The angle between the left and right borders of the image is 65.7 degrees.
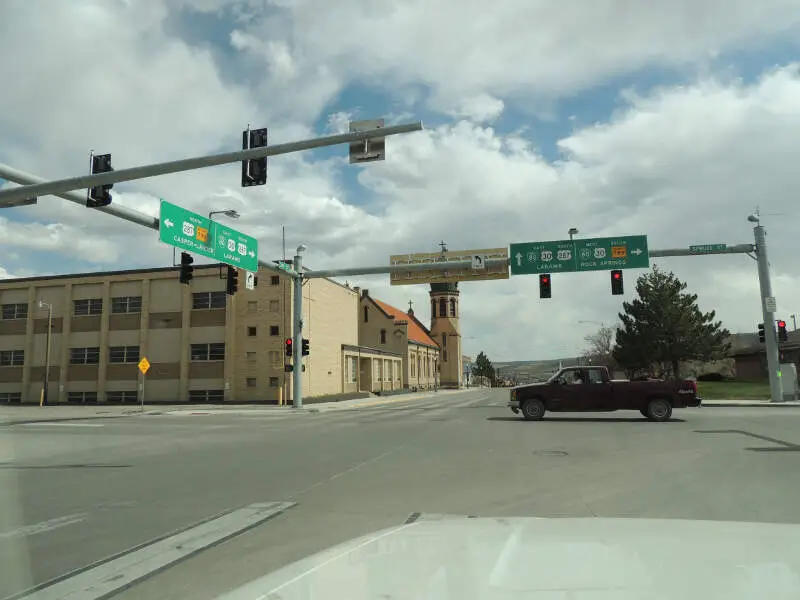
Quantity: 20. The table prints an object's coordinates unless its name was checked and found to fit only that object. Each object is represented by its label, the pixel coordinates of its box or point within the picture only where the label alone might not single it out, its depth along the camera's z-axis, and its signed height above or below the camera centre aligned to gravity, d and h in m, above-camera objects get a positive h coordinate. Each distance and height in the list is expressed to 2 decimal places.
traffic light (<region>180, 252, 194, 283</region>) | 22.02 +3.80
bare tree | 90.52 +3.37
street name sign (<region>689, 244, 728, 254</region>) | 26.70 +5.05
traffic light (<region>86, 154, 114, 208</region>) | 14.04 +4.32
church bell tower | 111.19 +6.74
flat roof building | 44.09 +2.78
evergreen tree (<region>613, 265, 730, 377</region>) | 50.59 +2.99
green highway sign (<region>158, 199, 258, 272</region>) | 19.97 +4.90
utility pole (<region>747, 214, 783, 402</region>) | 29.45 +2.45
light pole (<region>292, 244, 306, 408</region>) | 32.88 +1.91
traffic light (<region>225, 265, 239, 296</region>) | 25.88 +3.82
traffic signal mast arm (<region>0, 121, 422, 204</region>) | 12.62 +4.52
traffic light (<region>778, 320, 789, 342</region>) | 28.88 +1.44
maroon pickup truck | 20.12 -0.95
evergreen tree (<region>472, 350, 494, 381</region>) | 157.00 +0.37
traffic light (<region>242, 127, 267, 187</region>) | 13.06 +4.35
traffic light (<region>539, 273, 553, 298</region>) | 28.31 +3.71
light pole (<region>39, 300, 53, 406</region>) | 47.24 +1.23
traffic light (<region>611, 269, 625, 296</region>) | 27.88 +3.68
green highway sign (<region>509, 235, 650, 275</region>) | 28.45 +5.19
